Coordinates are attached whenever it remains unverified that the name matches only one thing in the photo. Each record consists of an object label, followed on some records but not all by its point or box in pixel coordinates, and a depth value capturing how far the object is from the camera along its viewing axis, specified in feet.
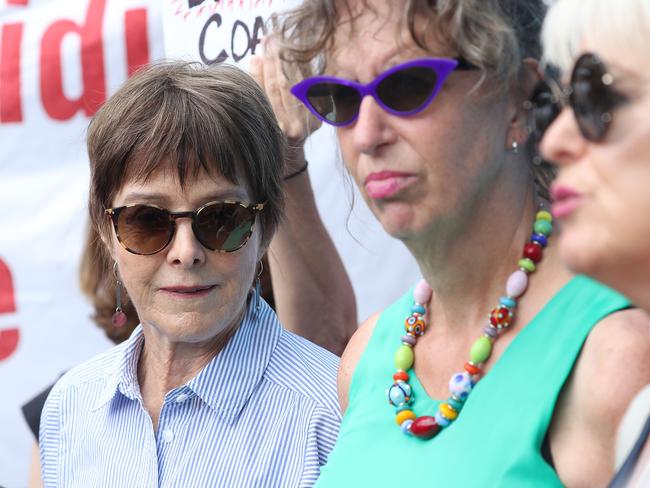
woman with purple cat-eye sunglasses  6.64
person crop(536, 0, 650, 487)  6.26
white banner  10.06
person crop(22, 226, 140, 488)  9.30
